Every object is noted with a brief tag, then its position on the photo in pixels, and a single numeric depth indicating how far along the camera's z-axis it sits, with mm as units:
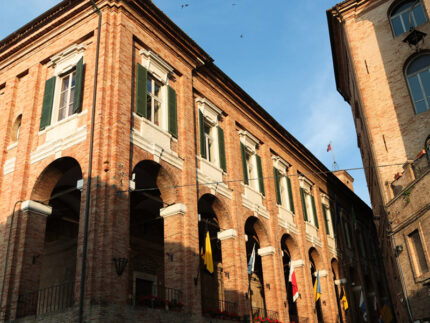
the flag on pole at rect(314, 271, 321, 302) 20656
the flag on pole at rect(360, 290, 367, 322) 23875
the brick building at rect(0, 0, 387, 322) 11617
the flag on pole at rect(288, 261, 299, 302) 18297
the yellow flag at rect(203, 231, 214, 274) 13469
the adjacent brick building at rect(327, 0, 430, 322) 15523
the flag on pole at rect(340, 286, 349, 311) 23766
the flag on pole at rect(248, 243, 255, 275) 15973
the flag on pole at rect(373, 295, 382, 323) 27384
